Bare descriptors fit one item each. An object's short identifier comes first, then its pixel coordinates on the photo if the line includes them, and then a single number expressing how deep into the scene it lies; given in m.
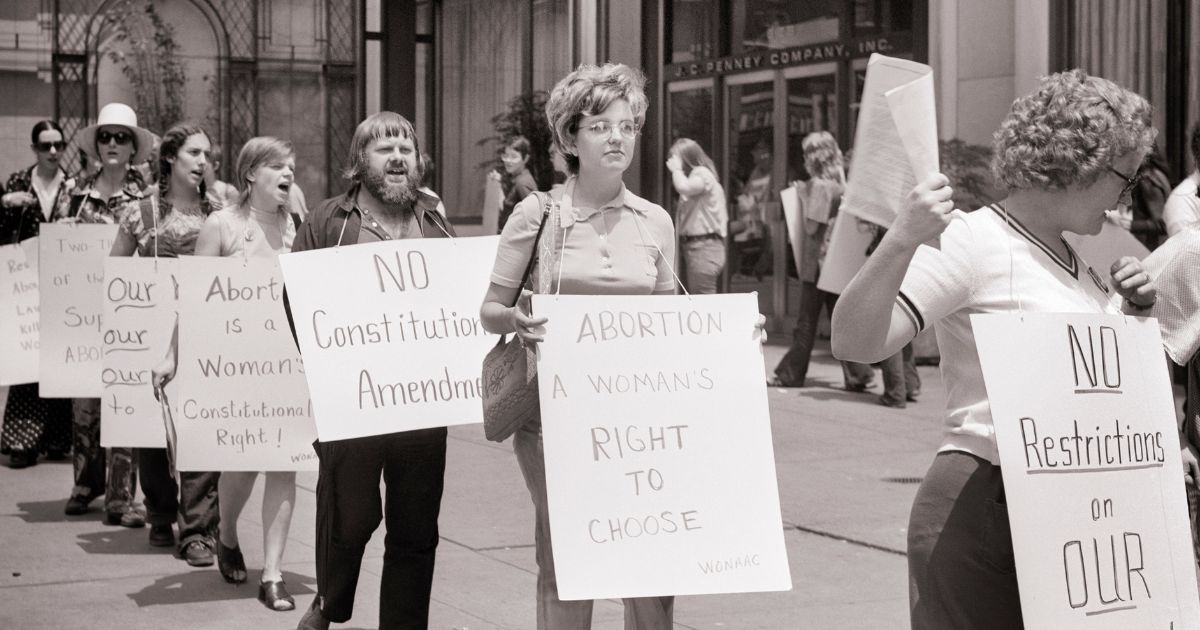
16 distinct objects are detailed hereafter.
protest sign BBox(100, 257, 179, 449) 7.47
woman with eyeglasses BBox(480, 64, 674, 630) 4.44
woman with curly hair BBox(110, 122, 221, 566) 7.43
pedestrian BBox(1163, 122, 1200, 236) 7.39
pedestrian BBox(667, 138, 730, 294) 13.43
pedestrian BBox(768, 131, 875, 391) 13.00
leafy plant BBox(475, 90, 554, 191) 19.66
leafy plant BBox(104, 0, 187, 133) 25.62
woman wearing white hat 8.59
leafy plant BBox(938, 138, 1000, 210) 13.20
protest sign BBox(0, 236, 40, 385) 9.77
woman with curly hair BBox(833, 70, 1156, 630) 3.26
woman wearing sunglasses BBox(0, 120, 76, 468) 10.04
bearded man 5.40
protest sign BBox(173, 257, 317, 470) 6.59
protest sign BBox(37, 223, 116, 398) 8.68
